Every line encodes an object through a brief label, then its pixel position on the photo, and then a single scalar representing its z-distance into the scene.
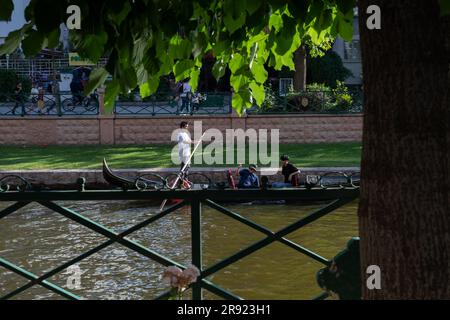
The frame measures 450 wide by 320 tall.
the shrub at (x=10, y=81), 31.88
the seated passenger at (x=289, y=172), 15.86
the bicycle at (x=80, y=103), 22.94
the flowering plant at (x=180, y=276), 3.27
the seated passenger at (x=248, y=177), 15.05
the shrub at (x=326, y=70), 34.25
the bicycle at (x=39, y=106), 23.41
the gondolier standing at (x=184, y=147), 17.33
